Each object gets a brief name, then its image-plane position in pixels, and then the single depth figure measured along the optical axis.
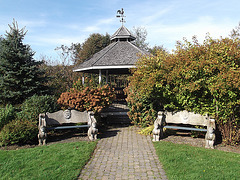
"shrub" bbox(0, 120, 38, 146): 6.07
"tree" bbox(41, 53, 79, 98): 15.37
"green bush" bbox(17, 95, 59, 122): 7.07
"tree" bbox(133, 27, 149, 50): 29.86
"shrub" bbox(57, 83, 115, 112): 7.46
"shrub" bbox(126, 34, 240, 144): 5.80
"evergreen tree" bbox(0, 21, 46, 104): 8.30
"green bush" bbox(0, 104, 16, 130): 6.78
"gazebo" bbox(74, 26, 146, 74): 10.65
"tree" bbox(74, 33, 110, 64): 22.88
